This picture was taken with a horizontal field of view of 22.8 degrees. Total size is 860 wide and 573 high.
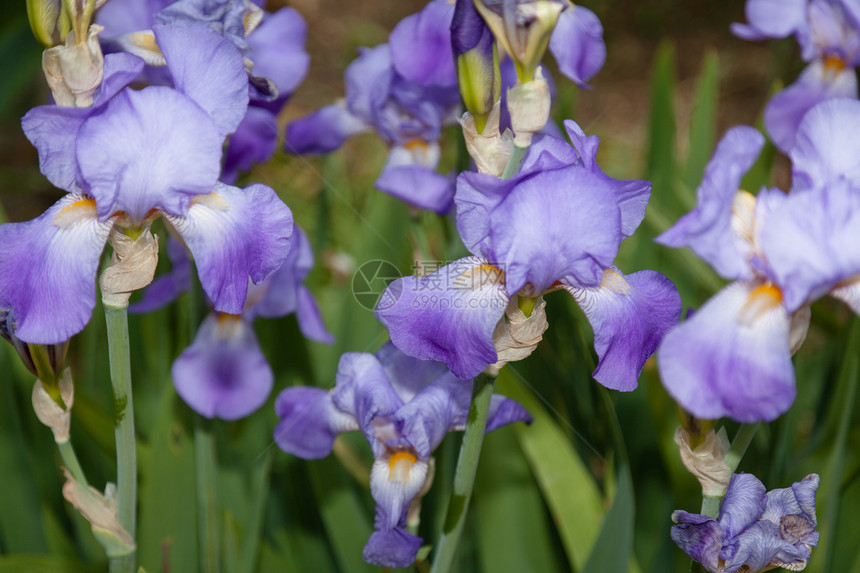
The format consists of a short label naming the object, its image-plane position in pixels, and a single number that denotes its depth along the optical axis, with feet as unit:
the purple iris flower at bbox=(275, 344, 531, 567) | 3.10
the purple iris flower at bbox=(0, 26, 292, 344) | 2.91
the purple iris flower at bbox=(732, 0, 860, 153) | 4.34
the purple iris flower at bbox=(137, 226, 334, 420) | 3.46
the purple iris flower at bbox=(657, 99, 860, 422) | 2.77
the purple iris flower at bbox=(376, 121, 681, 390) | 2.86
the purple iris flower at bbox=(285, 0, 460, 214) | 3.56
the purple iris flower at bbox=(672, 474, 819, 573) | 2.96
